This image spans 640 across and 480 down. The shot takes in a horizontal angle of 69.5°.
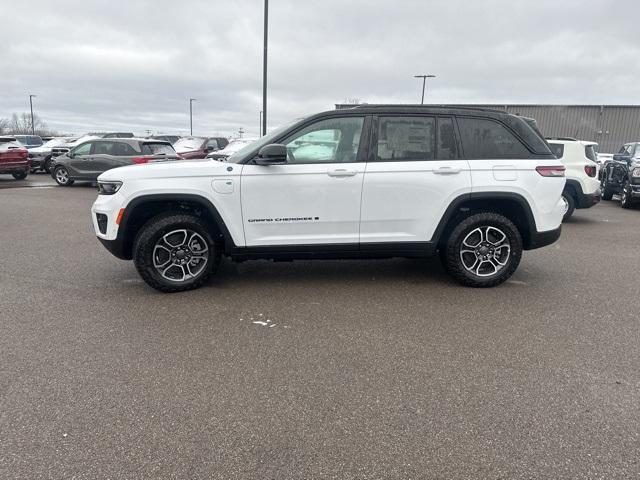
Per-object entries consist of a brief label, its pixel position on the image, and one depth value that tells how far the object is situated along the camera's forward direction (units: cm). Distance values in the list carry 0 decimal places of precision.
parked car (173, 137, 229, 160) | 1739
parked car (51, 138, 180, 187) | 1398
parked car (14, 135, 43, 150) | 2331
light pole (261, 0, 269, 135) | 1480
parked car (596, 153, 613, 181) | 1443
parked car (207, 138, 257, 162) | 1507
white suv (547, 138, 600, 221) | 927
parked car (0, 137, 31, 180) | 1627
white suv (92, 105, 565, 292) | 452
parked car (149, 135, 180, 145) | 2870
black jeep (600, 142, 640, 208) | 1158
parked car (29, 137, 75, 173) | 2033
